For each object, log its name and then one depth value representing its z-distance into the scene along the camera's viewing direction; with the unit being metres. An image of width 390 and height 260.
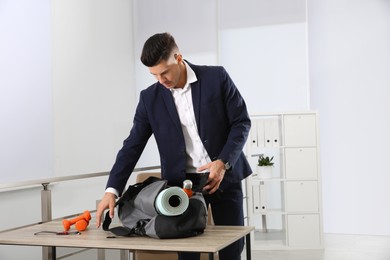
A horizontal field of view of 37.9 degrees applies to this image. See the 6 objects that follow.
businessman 2.16
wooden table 1.73
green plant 5.13
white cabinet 4.99
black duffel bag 1.85
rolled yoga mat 1.85
